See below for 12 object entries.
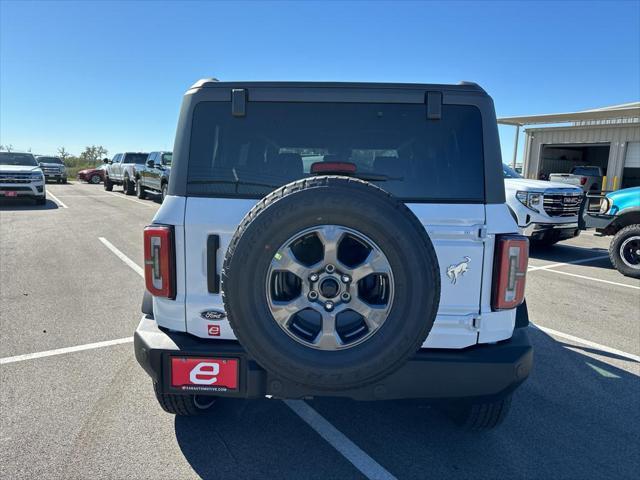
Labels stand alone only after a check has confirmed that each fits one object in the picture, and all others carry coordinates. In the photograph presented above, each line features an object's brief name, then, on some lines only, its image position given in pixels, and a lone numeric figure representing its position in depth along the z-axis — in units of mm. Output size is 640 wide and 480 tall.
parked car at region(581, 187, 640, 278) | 7773
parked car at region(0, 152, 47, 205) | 14672
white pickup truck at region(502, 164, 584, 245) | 8859
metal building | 21359
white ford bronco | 2062
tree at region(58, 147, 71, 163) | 64750
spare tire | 2035
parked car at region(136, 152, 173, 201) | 16781
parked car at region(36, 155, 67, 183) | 30328
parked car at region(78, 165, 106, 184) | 34191
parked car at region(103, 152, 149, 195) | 22219
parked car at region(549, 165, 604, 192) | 20706
